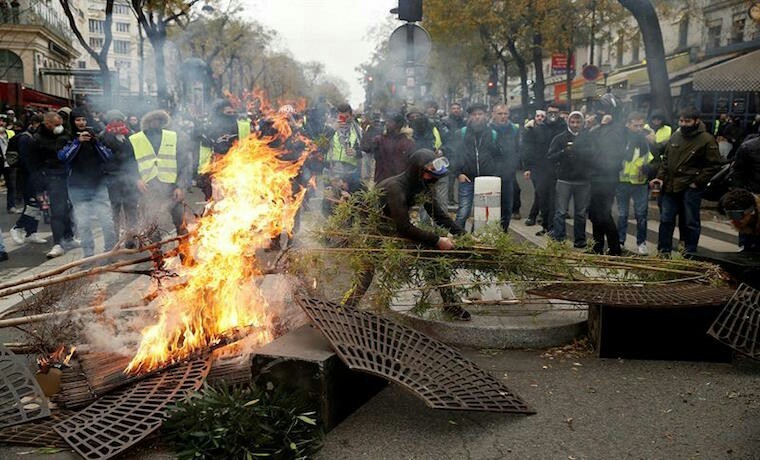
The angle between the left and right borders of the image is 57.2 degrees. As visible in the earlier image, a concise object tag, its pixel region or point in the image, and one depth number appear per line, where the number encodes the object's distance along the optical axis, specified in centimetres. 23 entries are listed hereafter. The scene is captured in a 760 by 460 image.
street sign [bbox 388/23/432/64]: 1156
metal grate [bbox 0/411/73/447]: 385
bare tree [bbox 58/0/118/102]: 2323
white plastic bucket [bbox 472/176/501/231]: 845
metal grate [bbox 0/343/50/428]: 378
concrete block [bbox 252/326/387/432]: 402
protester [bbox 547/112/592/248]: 925
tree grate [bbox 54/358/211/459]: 370
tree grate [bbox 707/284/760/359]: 482
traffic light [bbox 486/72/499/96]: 4109
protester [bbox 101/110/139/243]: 877
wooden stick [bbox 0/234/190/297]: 481
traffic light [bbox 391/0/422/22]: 1109
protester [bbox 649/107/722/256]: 845
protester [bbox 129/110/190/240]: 839
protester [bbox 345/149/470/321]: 557
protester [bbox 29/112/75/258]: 932
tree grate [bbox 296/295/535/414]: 401
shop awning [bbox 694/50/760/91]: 1948
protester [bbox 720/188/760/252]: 611
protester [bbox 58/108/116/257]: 860
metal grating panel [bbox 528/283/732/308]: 497
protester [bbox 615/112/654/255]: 947
